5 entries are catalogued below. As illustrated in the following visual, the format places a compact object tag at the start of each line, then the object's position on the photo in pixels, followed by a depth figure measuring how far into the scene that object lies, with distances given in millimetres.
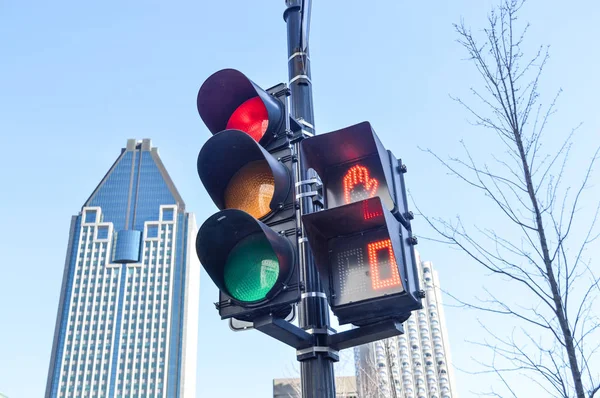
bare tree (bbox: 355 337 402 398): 19141
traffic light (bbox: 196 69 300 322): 3084
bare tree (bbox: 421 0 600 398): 3352
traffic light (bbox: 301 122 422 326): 2896
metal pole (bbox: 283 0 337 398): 2969
